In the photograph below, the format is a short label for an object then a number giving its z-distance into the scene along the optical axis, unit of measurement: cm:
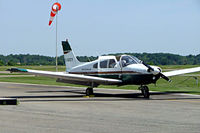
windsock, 4601
